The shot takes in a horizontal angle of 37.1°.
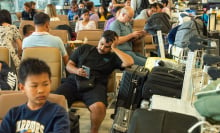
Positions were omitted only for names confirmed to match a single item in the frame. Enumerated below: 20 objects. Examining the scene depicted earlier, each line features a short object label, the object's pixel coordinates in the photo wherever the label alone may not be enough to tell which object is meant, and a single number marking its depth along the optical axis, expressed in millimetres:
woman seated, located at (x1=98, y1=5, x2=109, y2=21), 7823
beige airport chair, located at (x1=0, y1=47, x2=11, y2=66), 3266
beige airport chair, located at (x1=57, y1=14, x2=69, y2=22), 7645
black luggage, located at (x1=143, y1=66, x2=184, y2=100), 2717
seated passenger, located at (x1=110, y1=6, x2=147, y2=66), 4055
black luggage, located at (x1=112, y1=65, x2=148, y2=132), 2949
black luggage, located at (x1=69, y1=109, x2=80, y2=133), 2222
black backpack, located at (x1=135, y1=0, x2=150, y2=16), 7242
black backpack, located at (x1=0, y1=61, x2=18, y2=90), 2863
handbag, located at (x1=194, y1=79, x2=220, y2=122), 1542
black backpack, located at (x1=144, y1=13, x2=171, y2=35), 4570
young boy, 1825
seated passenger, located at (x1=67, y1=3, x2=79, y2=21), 8266
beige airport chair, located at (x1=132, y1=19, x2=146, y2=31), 6062
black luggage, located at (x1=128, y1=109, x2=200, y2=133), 1737
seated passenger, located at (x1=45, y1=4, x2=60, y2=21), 6882
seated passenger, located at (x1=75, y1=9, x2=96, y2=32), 5629
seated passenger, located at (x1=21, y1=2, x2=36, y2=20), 7672
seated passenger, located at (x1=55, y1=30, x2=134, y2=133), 3080
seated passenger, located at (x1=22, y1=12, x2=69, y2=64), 3529
